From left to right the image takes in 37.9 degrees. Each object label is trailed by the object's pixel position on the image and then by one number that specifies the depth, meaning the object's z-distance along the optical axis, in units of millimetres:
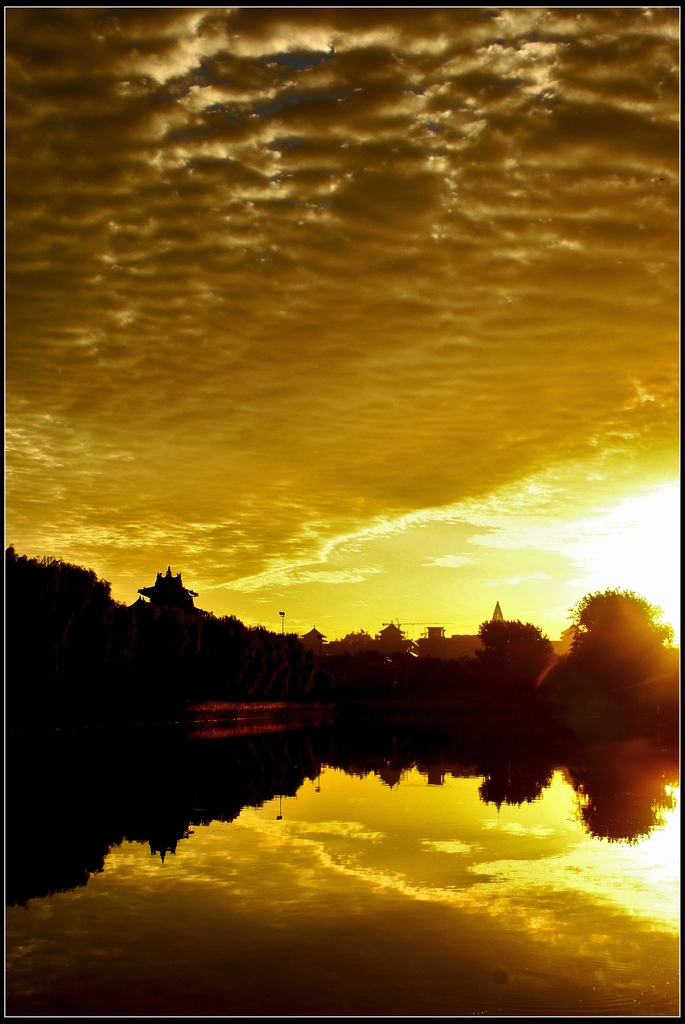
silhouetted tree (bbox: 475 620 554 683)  179250
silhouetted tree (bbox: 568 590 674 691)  122375
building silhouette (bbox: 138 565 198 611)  146625
